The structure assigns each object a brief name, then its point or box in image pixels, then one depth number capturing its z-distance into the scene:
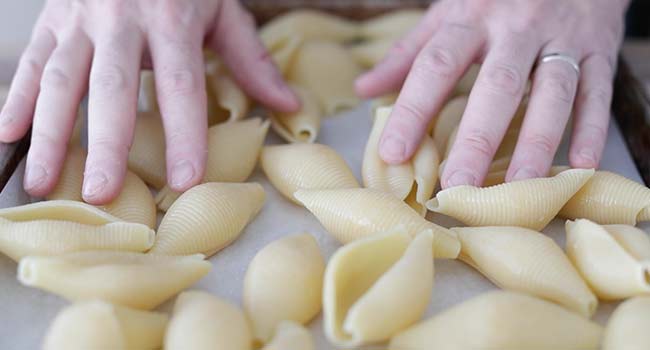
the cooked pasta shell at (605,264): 0.35
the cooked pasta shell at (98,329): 0.32
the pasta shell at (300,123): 0.49
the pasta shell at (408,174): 0.41
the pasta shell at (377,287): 0.33
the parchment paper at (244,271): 0.36
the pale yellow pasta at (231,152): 0.43
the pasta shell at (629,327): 0.33
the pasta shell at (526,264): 0.36
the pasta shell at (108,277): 0.34
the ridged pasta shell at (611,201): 0.40
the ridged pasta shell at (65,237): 0.37
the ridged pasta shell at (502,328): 0.33
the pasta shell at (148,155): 0.44
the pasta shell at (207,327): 0.32
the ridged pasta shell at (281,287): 0.35
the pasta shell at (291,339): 0.32
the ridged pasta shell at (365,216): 0.38
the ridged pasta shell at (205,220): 0.39
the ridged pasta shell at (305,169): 0.42
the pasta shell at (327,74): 0.53
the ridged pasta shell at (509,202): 0.39
